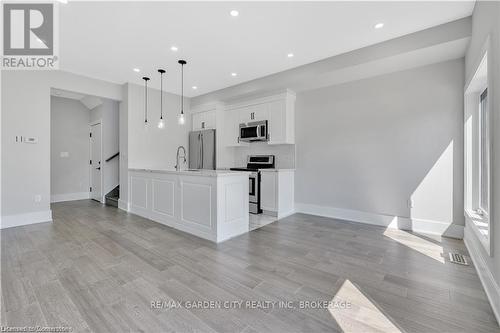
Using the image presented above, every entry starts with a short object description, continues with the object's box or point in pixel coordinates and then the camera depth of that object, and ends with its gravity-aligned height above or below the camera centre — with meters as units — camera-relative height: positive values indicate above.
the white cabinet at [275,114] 4.59 +1.14
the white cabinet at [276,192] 4.39 -0.55
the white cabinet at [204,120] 5.64 +1.21
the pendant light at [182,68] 3.66 +1.80
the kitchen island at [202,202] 3.04 -0.56
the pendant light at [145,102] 5.14 +1.49
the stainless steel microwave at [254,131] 4.79 +0.76
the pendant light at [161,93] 3.95 +1.78
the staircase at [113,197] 5.35 -0.79
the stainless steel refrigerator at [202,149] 5.55 +0.43
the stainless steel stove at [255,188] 4.62 -0.48
